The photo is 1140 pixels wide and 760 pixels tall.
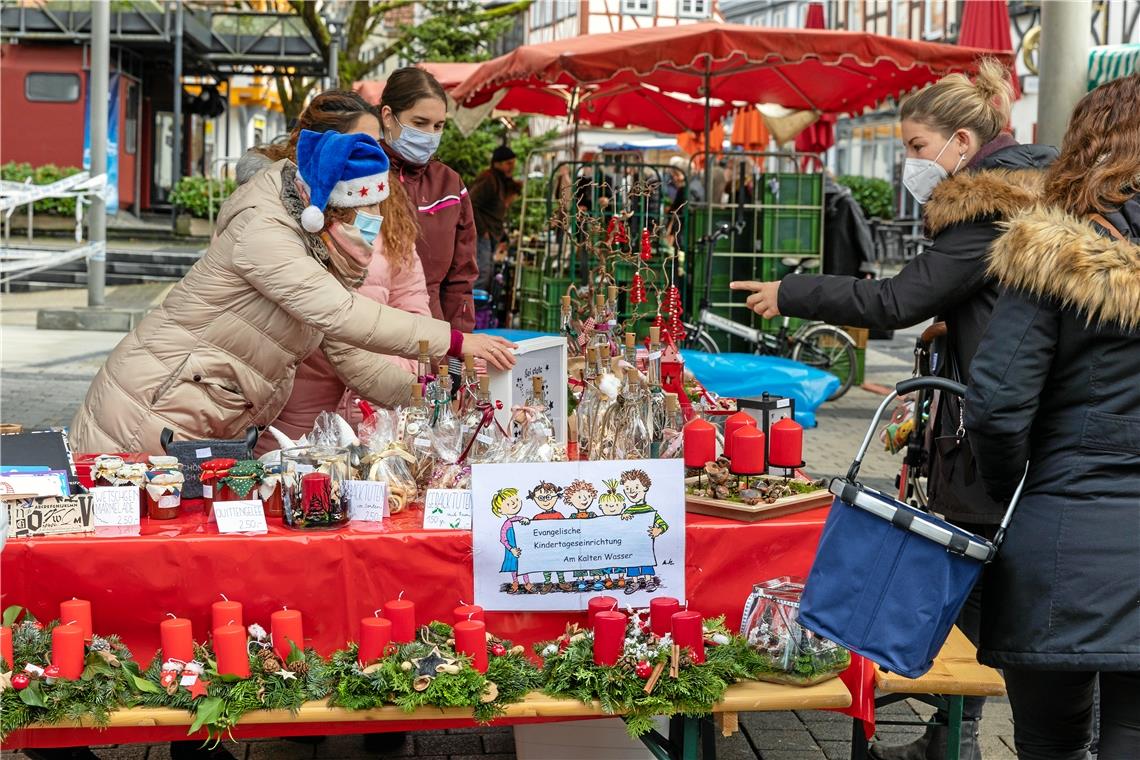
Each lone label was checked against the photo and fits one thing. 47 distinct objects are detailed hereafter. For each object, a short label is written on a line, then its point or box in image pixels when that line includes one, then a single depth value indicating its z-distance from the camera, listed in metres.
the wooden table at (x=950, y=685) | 3.03
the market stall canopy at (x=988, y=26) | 11.84
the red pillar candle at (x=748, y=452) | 3.11
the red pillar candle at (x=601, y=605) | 2.90
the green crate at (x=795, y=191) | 10.95
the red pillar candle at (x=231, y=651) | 2.75
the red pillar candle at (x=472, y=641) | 2.80
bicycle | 10.61
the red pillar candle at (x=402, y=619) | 2.86
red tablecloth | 2.85
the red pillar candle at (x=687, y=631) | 2.87
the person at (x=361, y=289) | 3.63
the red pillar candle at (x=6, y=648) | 2.76
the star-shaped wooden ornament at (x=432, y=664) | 2.77
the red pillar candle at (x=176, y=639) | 2.78
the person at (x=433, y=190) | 4.29
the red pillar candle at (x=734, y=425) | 3.15
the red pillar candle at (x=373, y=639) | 2.84
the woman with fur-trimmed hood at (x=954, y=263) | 3.09
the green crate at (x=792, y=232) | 10.91
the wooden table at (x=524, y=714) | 2.75
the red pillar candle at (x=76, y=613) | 2.79
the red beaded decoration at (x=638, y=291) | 4.46
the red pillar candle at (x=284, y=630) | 2.84
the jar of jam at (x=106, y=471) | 2.96
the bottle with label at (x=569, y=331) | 4.29
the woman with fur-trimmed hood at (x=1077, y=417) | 2.37
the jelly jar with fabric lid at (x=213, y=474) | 2.96
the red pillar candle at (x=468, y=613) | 2.85
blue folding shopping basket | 2.46
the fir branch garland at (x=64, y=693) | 2.71
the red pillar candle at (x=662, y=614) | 2.89
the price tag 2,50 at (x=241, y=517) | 2.88
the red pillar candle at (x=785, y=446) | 3.26
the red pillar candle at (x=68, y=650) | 2.71
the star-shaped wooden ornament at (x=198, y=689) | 2.75
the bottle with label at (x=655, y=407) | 3.28
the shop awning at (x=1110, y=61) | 8.21
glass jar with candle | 2.91
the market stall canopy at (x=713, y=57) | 8.97
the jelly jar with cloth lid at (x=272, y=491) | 2.98
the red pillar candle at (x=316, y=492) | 2.90
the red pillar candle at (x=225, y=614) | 2.81
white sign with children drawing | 2.90
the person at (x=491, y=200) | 11.62
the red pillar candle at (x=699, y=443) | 3.25
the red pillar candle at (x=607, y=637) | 2.83
